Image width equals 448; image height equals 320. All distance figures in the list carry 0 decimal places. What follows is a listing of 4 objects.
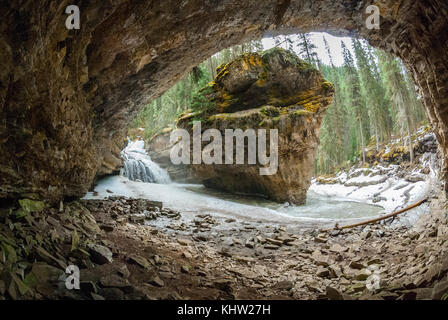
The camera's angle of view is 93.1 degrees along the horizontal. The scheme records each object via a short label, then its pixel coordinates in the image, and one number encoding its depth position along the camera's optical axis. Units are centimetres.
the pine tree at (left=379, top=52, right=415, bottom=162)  2095
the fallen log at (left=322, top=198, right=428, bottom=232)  620
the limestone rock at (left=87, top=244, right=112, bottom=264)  328
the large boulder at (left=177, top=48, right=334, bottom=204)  1401
